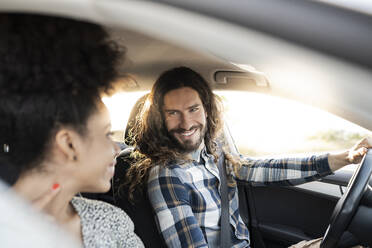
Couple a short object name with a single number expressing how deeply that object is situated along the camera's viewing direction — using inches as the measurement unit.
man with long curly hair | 69.2
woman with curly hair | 35.3
